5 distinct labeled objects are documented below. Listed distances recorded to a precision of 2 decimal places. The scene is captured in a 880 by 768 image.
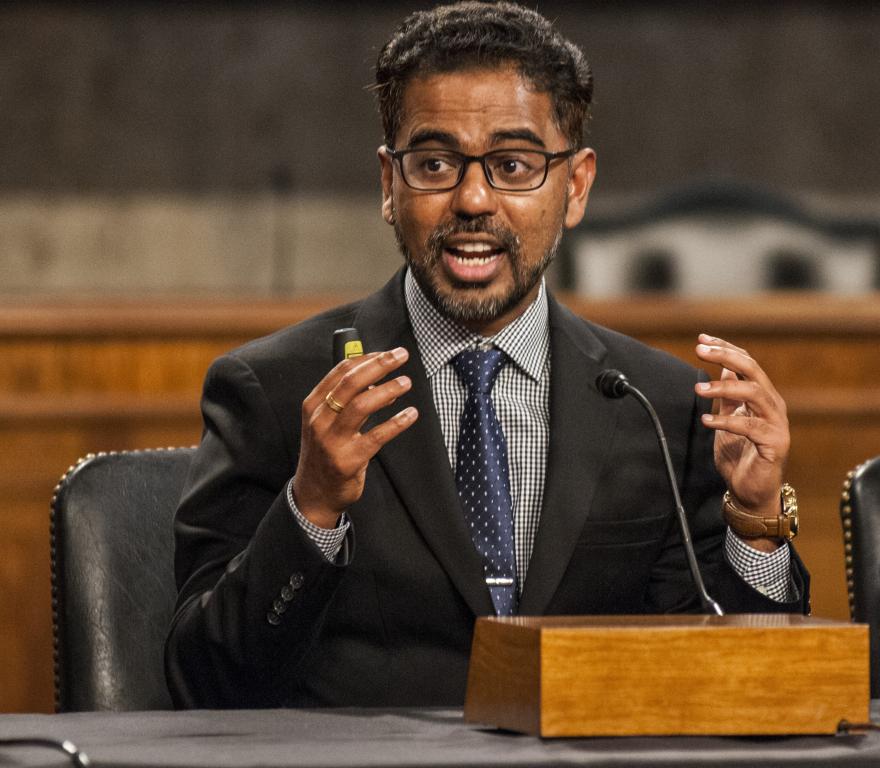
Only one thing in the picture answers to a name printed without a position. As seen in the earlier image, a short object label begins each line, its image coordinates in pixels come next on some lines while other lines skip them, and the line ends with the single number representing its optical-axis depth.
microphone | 5.05
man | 5.19
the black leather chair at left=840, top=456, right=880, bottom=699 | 5.34
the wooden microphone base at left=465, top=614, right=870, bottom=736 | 4.88
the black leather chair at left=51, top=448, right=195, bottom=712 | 5.31
